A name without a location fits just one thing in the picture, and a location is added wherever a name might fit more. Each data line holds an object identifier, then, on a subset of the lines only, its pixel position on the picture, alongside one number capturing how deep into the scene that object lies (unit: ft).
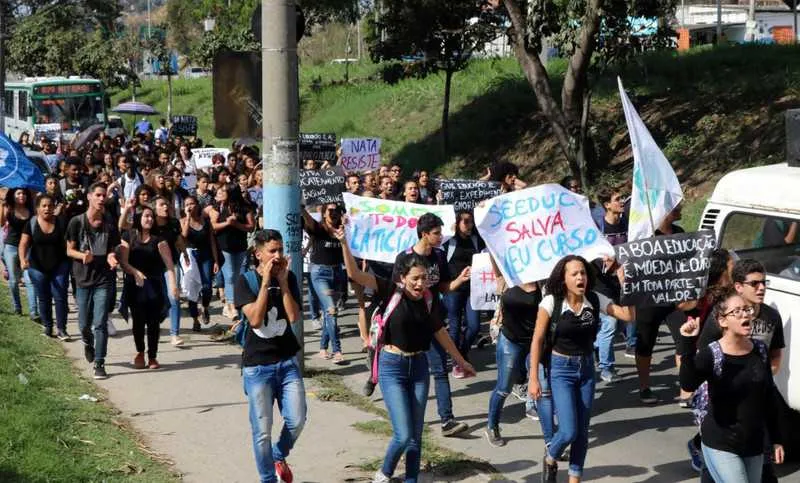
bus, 125.39
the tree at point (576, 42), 61.82
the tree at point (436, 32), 84.64
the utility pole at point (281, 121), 34.27
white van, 25.36
